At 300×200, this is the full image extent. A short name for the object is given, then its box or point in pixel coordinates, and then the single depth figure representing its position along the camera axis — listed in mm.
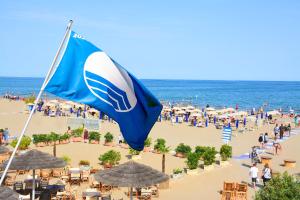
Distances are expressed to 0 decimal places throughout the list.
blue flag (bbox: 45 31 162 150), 6328
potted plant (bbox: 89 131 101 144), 25609
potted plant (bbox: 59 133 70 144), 24578
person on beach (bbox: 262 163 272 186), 15164
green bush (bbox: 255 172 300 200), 9555
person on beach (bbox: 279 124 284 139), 29881
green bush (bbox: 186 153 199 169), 17984
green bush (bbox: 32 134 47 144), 23266
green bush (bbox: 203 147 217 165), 19000
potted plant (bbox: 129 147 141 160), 21203
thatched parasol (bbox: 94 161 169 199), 10961
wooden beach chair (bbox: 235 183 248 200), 13612
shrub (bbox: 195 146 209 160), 20258
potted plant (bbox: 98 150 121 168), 18547
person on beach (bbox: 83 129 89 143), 25828
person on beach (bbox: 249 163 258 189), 15547
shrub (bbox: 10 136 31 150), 21800
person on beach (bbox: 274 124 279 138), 30197
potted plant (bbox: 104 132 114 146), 25156
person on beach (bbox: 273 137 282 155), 23984
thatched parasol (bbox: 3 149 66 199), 12466
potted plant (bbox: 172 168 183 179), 16983
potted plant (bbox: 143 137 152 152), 23297
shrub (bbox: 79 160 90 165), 18234
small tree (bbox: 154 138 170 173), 20914
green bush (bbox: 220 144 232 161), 20203
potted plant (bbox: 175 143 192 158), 22020
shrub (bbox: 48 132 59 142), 23414
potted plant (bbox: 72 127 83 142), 26203
